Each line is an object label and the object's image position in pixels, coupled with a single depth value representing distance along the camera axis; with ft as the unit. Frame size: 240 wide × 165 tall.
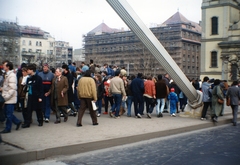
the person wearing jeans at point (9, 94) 30.04
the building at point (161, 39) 262.67
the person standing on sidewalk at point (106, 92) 48.68
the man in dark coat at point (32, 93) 33.78
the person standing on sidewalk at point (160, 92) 47.52
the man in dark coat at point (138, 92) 45.52
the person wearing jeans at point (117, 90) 43.88
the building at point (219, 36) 160.76
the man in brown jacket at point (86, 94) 36.19
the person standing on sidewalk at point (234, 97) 45.39
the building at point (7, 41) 155.02
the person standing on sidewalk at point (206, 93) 45.16
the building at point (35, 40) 357.41
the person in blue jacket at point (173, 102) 49.65
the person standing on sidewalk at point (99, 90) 46.98
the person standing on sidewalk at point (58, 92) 37.68
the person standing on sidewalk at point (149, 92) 45.85
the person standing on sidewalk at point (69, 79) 42.60
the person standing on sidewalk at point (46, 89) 38.88
